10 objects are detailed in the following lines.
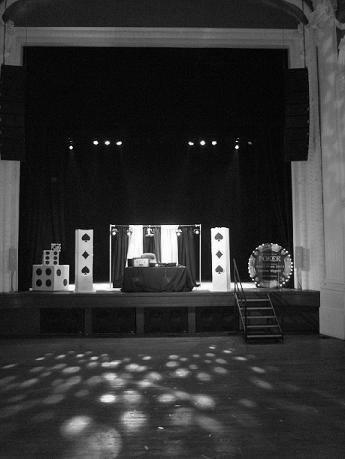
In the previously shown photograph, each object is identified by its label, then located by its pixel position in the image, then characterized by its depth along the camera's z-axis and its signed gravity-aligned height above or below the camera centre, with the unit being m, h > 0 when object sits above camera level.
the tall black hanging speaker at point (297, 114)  7.27 +2.50
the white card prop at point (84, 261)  7.51 -0.10
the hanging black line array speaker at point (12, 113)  7.25 +2.56
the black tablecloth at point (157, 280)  7.36 -0.45
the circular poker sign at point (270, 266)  7.93 -0.23
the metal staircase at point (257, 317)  6.27 -1.03
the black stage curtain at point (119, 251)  9.52 +0.11
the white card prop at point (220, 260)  7.48 -0.10
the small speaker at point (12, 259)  7.68 -0.05
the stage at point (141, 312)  7.10 -0.99
